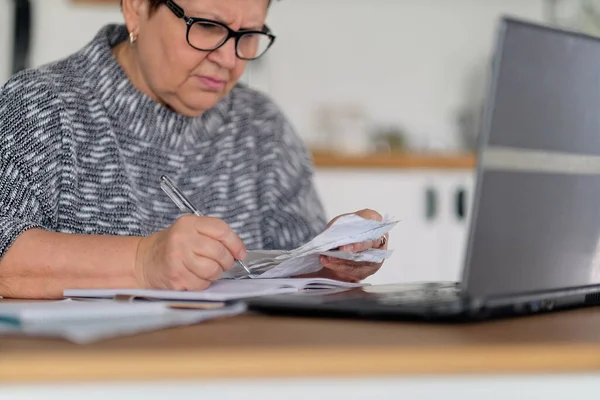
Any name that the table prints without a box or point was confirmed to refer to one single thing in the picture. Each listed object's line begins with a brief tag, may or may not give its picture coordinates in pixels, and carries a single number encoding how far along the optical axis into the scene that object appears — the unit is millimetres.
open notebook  829
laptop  614
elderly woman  964
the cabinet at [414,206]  2801
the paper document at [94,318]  593
